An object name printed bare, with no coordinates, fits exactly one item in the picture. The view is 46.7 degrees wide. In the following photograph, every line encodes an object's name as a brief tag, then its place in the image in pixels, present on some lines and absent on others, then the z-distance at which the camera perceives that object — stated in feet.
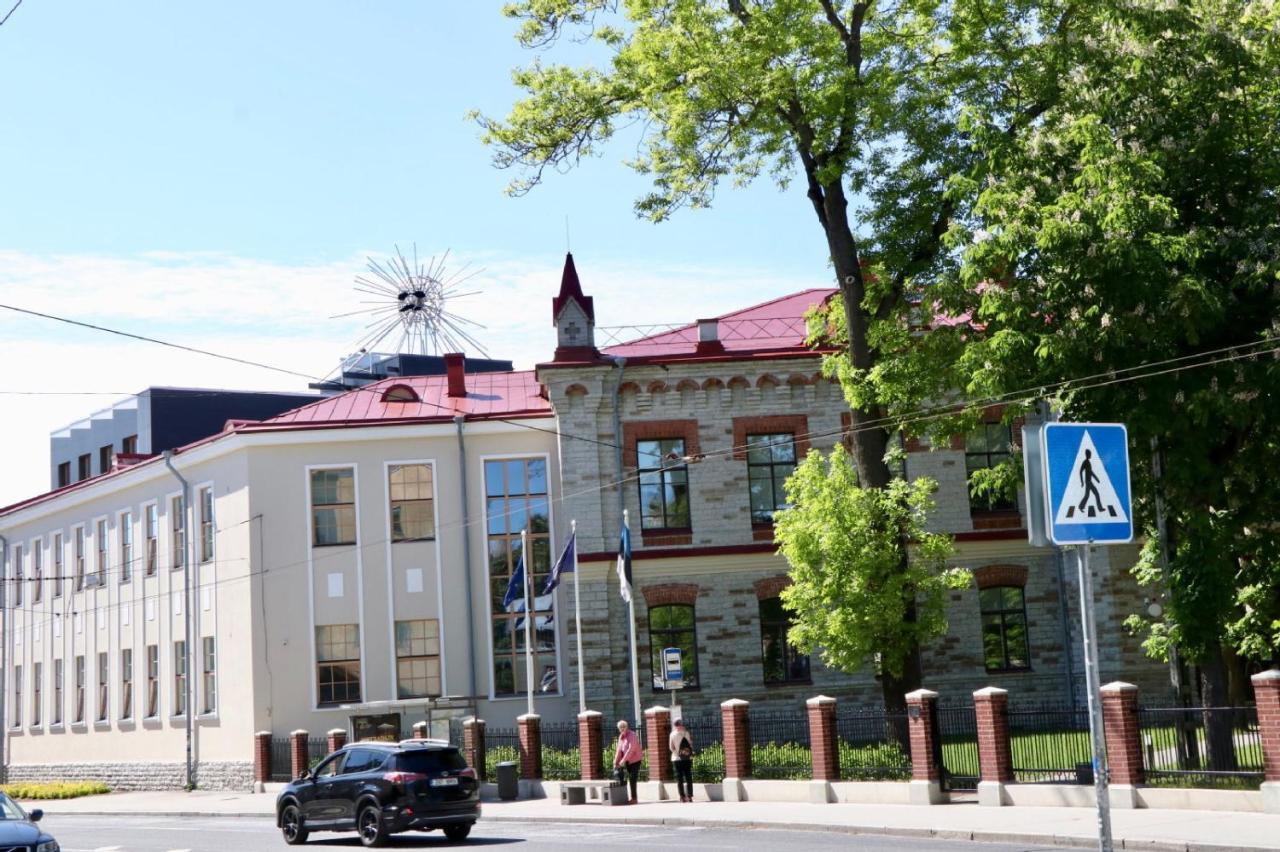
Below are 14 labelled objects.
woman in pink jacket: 93.20
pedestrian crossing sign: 25.21
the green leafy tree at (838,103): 89.86
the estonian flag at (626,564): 100.37
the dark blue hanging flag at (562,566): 106.83
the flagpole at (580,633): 106.69
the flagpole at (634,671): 97.19
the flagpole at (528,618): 109.40
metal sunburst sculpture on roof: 179.52
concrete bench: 94.02
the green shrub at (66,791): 142.82
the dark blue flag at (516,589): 109.29
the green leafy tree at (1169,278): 73.31
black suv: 71.26
